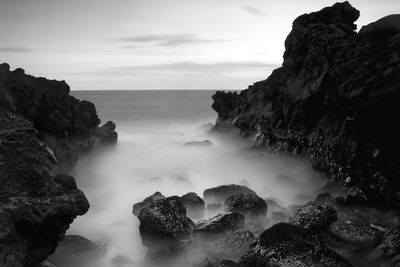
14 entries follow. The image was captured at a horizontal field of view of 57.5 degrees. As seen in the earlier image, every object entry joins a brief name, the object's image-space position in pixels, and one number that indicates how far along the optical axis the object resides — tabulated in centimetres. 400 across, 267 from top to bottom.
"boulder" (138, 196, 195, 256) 1269
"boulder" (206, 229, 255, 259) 1198
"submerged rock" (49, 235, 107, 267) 1257
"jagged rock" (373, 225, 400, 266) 1068
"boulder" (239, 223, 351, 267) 995
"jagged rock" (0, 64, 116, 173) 1933
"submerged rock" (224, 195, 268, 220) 1530
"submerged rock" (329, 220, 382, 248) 1195
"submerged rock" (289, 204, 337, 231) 1260
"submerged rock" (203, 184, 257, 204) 1800
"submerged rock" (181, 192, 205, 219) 1658
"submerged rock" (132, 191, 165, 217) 1655
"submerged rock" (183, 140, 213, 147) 3516
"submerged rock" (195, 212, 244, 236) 1320
